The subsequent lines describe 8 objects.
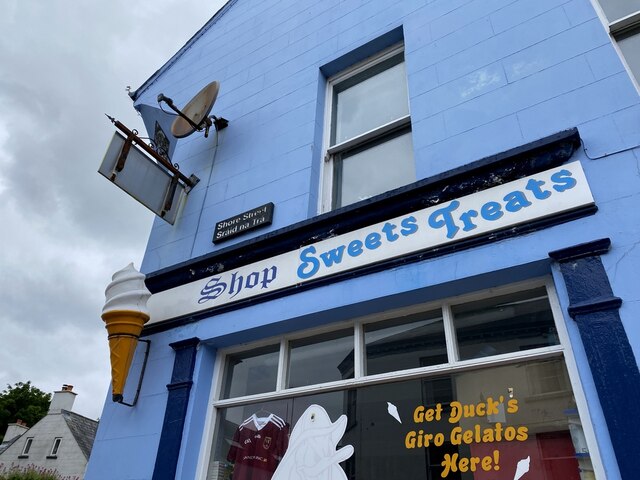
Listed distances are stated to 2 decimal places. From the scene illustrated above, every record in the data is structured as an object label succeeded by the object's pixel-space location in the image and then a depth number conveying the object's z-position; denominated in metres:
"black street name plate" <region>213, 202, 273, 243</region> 4.68
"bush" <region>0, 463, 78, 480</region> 12.45
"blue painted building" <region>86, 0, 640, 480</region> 2.73
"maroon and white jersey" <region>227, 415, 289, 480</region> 3.55
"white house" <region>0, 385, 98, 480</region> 20.72
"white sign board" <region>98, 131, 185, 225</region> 5.04
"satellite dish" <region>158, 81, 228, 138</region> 5.75
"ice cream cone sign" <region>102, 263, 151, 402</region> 4.18
